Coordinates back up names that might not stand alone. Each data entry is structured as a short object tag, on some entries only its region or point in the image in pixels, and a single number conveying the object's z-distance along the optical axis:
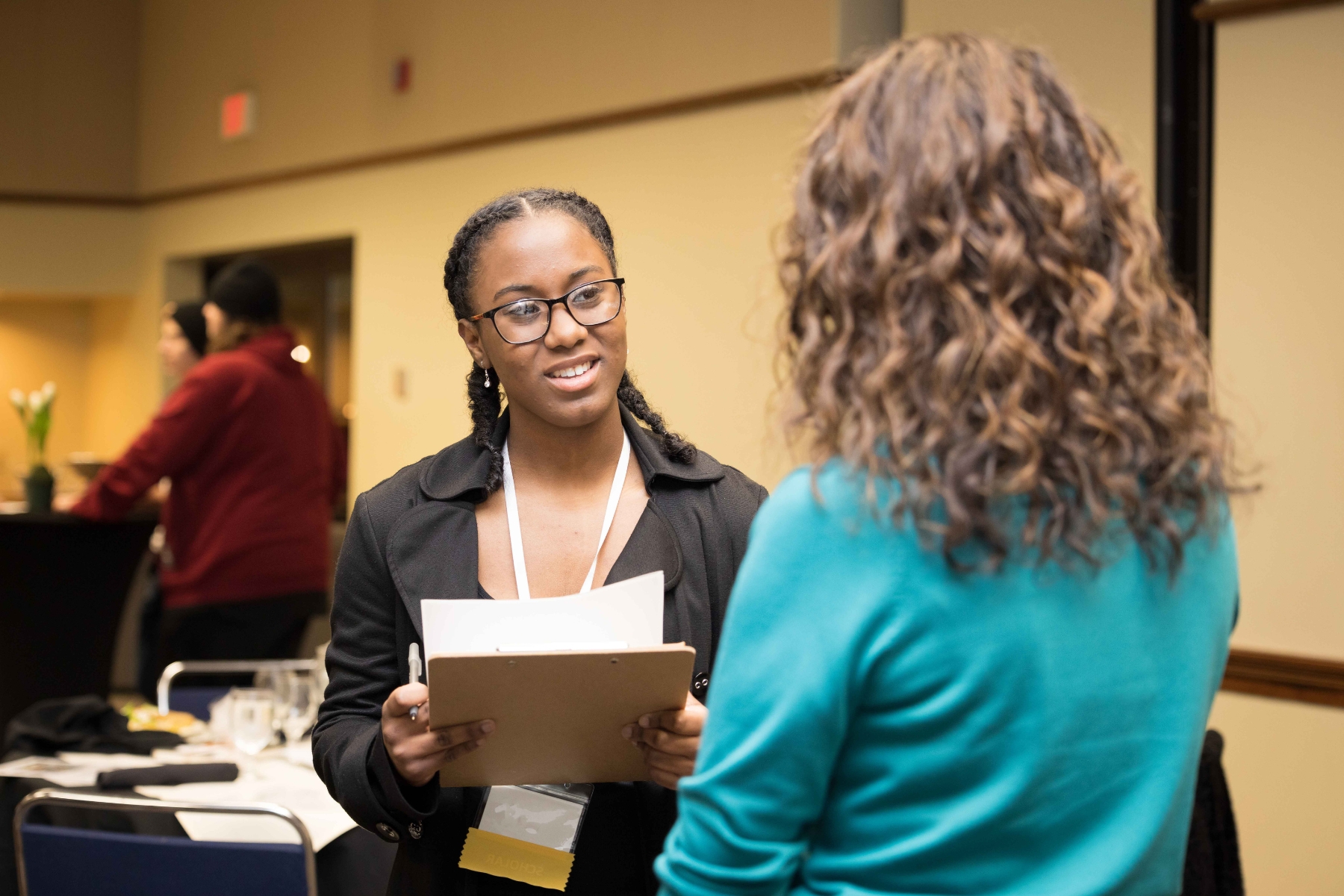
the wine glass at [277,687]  2.46
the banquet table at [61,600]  4.29
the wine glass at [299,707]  2.51
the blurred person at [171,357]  4.35
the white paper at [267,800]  2.00
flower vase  4.27
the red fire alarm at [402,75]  5.84
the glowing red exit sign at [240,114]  6.64
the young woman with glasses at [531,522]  1.48
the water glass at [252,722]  2.41
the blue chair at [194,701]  3.05
